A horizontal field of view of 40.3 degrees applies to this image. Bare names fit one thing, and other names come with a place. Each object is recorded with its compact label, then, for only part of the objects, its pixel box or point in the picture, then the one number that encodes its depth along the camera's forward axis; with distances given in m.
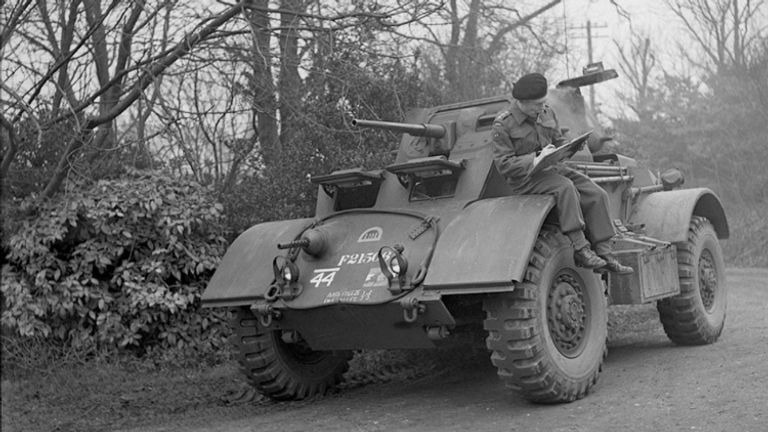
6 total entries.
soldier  7.16
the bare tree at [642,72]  30.35
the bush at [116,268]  9.53
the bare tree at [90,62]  8.79
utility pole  17.18
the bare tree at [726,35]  22.48
